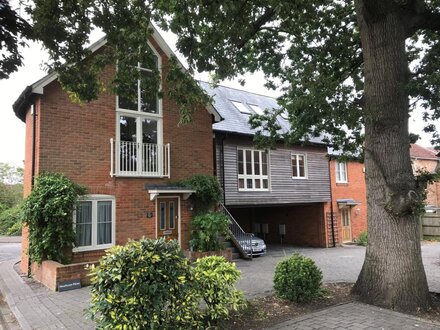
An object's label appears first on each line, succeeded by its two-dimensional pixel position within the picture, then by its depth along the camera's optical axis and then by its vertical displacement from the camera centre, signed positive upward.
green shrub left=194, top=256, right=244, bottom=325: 5.35 -1.23
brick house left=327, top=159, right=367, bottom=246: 20.30 +0.05
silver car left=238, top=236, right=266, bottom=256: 14.66 -1.67
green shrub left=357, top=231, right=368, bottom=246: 20.42 -2.08
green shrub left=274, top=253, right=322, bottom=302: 6.62 -1.39
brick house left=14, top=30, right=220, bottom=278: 10.66 +1.77
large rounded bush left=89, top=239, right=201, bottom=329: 4.47 -1.04
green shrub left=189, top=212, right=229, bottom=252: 12.16 -0.80
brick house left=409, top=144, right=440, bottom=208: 31.91 +3.83
